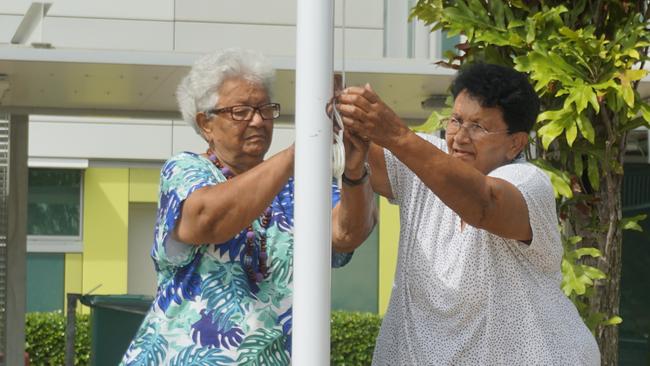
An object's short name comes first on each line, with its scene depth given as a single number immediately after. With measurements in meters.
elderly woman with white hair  5.39
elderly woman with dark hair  5.26
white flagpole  4.42
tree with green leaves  8.36
